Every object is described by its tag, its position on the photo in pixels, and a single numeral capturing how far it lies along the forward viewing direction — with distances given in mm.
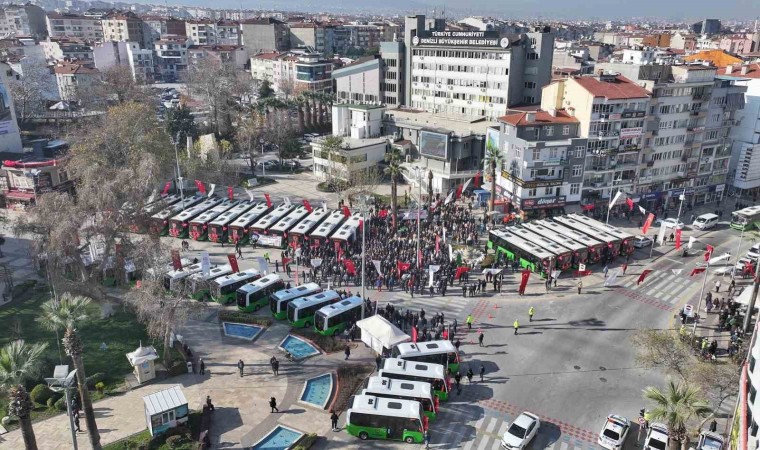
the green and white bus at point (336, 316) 40969
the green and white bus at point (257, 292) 44438
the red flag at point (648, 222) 55219
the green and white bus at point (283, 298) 43469
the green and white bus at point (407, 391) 31656
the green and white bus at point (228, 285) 45625
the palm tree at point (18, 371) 23422
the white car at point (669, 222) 62281
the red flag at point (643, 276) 47419
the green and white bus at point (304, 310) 42188
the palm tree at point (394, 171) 60844
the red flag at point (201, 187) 65000
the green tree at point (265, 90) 115925
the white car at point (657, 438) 29031
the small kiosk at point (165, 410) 29672
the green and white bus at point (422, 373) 33531
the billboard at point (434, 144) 77062
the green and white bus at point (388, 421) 30141
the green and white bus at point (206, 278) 40281
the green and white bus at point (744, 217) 65062
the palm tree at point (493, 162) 63750
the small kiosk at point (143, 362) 34875
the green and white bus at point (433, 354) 35938
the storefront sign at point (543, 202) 64000
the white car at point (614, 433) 29531
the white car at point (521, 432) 29219
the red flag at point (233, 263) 47000
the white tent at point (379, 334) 37469
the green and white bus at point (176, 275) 46188
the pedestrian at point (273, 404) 31981
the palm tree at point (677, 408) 24172
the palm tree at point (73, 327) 26375
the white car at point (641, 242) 59250
